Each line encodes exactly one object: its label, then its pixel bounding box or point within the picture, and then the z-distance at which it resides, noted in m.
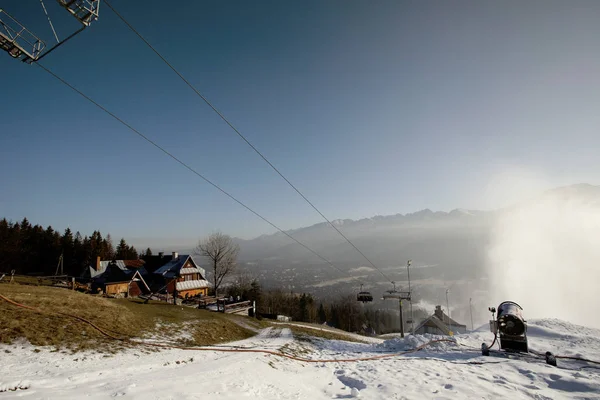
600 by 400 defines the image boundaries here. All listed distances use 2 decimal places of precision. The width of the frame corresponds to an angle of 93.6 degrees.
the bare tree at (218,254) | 66.06
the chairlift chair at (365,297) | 40.97
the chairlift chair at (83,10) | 7.98
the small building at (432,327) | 68.94
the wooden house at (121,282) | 47.42
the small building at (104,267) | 58.84
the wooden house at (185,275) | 53.31
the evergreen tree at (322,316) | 114.56
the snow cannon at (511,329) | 17.92
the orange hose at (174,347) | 14.59
